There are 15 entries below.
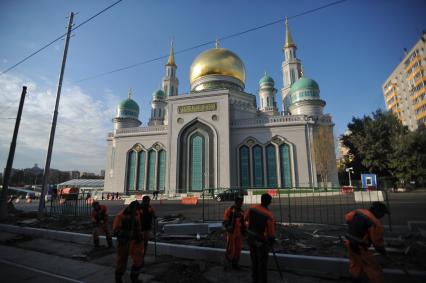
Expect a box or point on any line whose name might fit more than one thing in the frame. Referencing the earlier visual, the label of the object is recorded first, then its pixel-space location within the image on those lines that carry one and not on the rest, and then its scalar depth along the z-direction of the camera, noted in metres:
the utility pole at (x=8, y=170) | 10.87
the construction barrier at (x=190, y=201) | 18.98
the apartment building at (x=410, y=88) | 39.65
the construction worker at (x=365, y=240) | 3.02
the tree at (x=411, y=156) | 24.05
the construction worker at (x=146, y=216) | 4.59
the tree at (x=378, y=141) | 28.72
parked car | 18.88
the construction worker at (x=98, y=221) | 6.24
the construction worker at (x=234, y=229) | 4.44
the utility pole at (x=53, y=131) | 10.45
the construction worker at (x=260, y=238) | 3.57
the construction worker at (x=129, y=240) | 3.90
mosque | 26.89
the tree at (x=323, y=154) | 26.15
